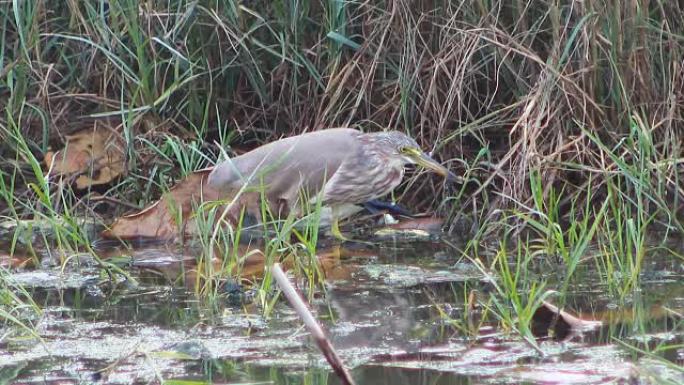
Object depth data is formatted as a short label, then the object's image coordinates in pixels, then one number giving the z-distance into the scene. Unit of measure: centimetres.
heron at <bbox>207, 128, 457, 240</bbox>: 1310
